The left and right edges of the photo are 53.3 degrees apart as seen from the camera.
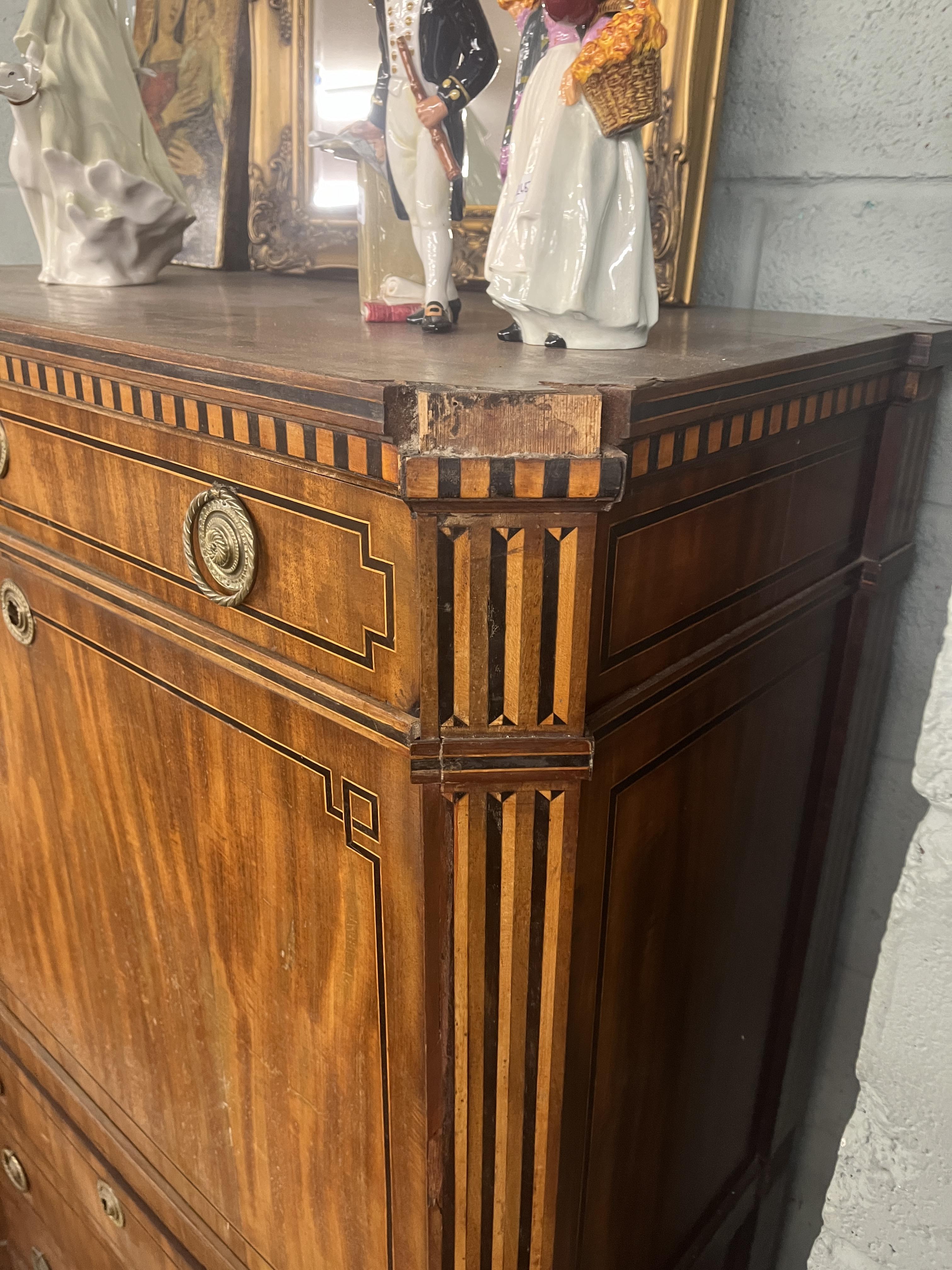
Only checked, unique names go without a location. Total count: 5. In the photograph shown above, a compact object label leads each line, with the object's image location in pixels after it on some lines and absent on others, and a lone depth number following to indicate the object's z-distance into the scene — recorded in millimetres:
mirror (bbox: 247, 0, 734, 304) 845
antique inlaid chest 496
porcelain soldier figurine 658
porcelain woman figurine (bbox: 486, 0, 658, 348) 580
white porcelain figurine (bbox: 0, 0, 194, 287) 895
